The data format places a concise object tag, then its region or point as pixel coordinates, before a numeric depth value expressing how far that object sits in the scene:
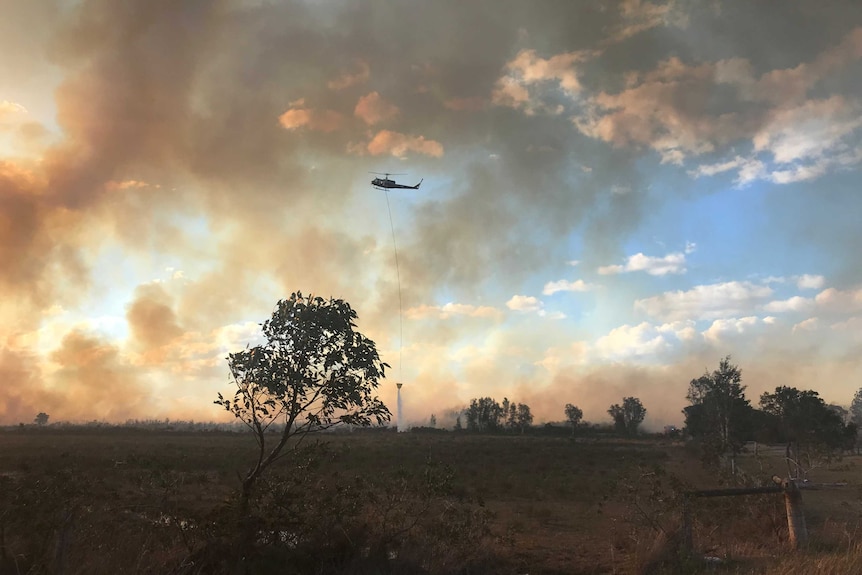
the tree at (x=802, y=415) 55.22
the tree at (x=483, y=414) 168.88
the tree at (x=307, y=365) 10.68
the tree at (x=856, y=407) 142.65
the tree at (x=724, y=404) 57.72
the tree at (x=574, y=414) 163.88
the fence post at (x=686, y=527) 12.37
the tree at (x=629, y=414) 174.93
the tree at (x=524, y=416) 174.12
